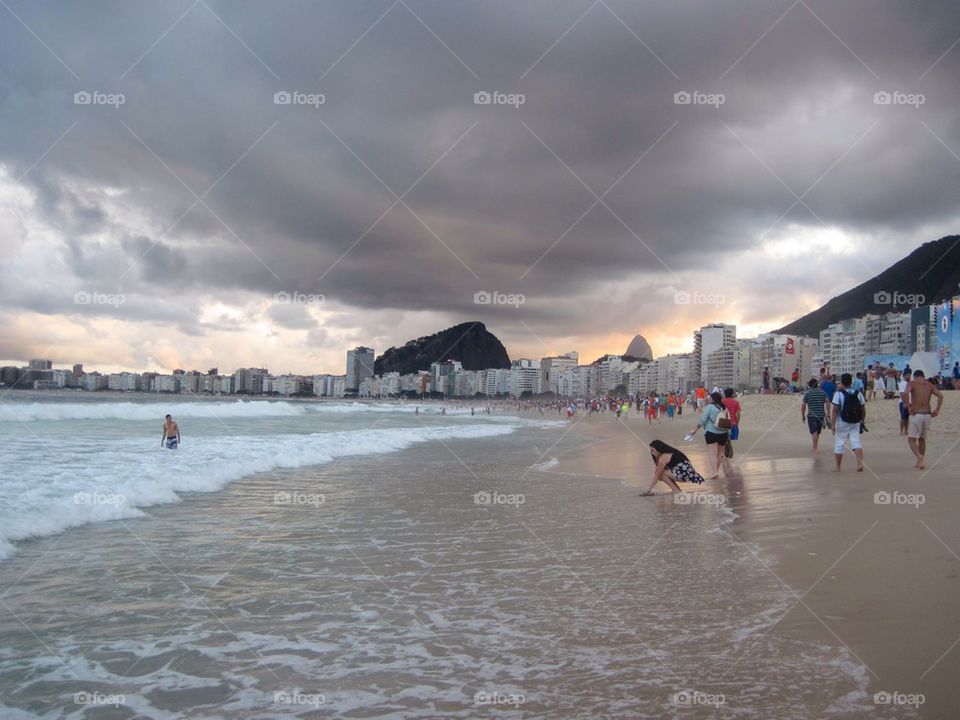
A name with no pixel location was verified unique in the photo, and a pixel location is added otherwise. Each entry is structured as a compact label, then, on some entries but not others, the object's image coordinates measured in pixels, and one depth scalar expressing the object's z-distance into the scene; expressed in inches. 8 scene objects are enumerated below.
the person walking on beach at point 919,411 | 447.8
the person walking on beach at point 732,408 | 534.4
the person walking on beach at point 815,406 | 573.0
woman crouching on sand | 418.9
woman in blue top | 457.7
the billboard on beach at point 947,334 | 1443.2
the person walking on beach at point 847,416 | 446.3
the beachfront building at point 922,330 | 3428.6
